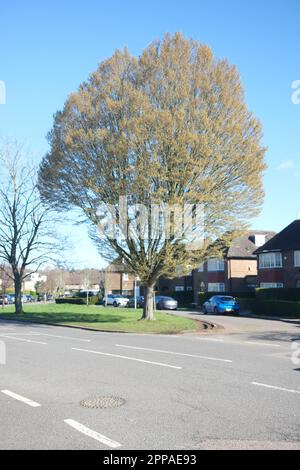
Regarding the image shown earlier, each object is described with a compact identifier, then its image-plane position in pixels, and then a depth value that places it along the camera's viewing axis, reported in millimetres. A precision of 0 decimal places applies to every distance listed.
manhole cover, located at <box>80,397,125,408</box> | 7062
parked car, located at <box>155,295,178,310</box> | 46125
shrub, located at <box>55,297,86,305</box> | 57719
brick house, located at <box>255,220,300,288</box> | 41312
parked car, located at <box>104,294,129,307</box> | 55344
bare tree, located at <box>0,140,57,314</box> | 37281
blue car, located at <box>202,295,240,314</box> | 35469
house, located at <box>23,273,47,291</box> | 129750
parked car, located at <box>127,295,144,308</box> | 51000
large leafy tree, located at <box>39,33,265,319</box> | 21875
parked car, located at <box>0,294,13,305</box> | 71975
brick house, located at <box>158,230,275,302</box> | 50812
